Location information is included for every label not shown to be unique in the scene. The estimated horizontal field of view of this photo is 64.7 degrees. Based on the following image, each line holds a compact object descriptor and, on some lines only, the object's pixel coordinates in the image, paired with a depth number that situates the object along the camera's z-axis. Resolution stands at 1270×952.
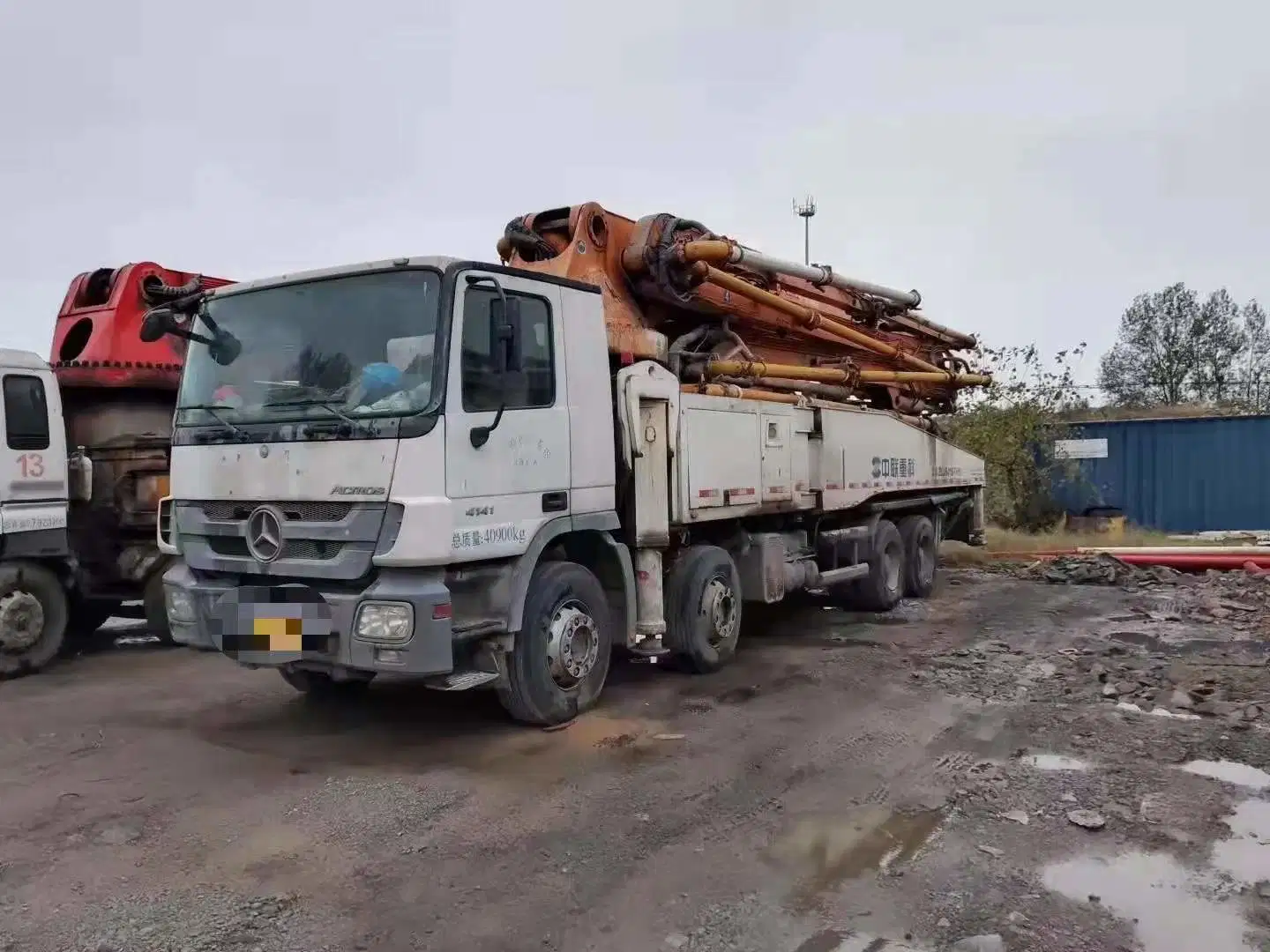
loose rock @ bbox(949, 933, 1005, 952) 3.41
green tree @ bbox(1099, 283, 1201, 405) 39.28
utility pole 26.92
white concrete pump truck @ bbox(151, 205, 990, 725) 5.07
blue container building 17.88
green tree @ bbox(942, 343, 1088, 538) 18.45
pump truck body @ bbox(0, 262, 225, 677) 7.53
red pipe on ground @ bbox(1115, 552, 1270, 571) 13.02
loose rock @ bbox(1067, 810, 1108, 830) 4.46
